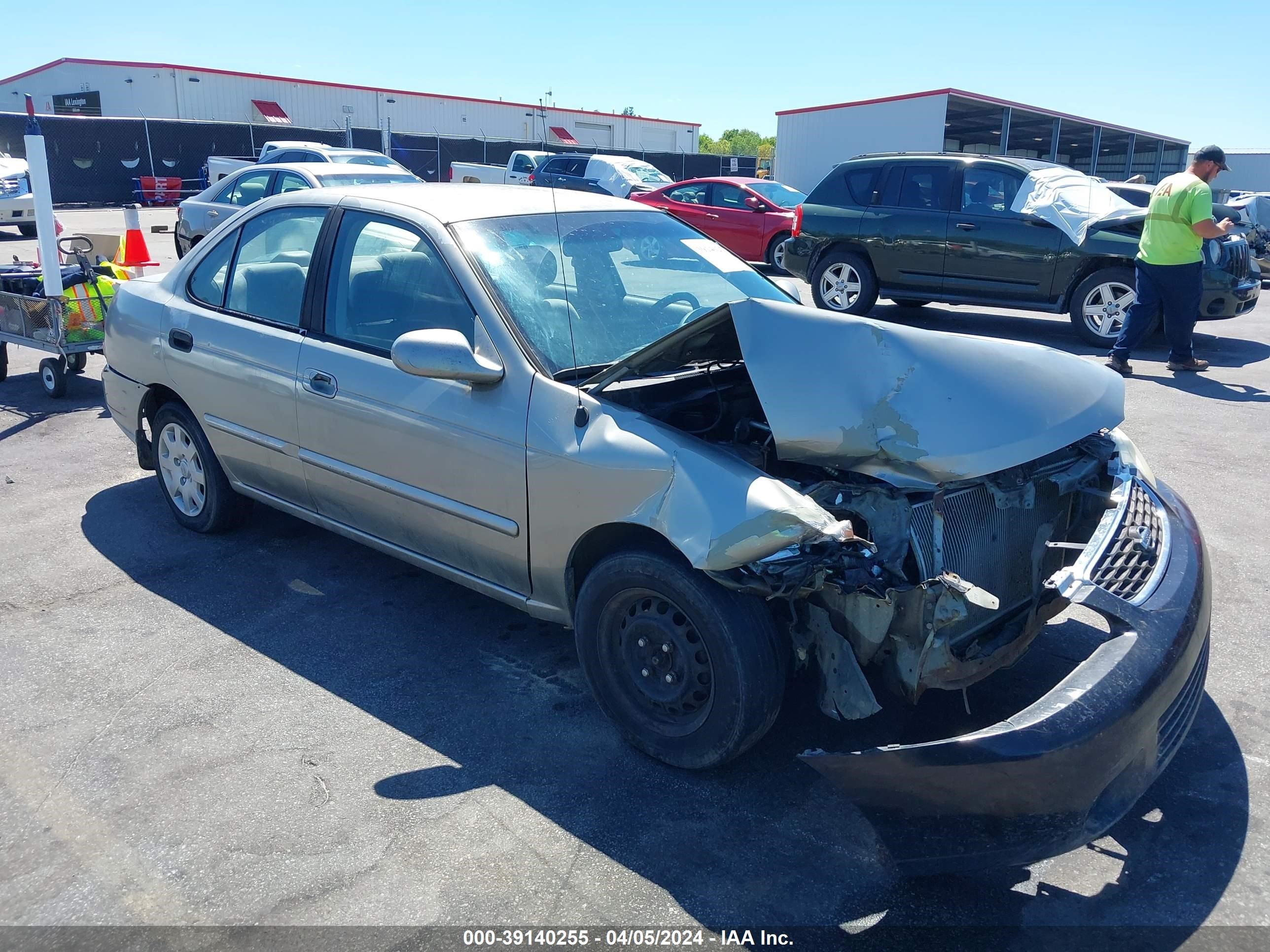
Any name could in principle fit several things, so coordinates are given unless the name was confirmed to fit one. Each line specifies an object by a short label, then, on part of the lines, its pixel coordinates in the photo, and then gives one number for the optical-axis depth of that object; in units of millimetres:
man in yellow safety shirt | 7984
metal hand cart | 7352
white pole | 7141
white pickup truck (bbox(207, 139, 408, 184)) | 14883
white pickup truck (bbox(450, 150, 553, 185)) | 24609
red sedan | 15805
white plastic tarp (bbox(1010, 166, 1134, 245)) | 9883
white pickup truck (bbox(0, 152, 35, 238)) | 19422
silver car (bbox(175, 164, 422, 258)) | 10797
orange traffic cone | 9938
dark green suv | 9781
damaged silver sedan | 2475
